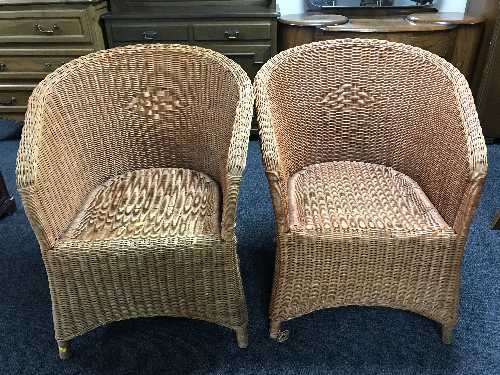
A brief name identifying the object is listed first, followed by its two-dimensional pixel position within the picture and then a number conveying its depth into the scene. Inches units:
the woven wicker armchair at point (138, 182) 46.1
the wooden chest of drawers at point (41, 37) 91.7
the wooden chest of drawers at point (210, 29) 90.3
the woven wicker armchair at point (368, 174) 47.2
